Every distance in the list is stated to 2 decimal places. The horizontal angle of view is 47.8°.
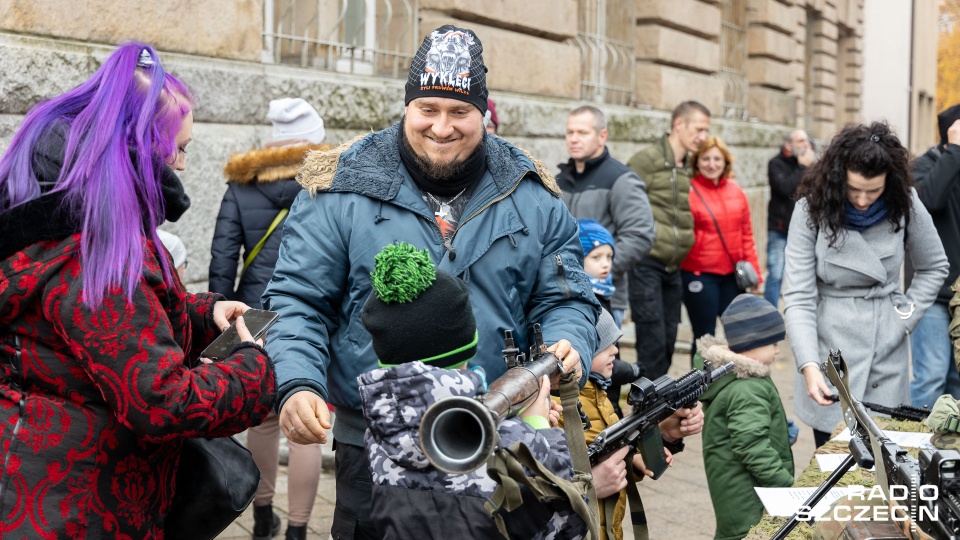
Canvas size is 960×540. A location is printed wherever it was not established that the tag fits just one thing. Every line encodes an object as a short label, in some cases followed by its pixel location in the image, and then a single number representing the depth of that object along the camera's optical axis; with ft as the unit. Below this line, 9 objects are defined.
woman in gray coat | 13.60
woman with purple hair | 7.02
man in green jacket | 22.08
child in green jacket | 12.09
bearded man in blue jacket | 8.96
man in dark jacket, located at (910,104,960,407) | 17.74
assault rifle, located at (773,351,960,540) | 6.31
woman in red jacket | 23.65
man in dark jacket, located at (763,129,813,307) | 33.12
